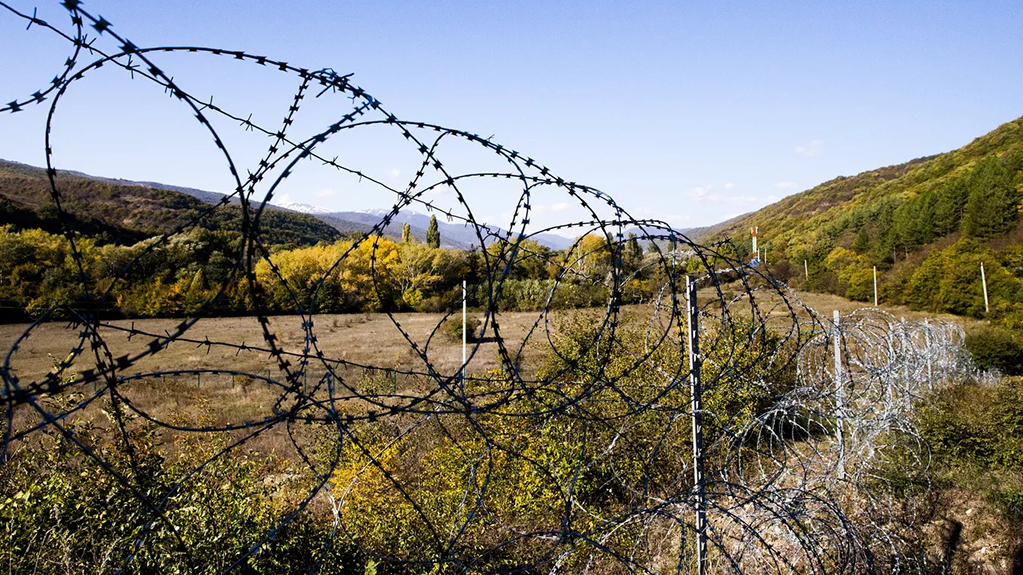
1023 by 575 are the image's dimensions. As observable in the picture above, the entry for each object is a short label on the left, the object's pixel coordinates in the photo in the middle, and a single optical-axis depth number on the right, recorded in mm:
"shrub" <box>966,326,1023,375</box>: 17266
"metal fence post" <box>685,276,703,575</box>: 3117
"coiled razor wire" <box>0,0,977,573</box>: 1820
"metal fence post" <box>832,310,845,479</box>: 6324
